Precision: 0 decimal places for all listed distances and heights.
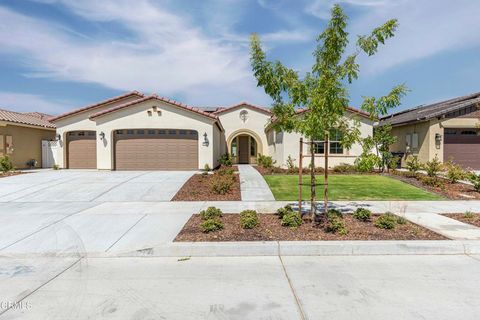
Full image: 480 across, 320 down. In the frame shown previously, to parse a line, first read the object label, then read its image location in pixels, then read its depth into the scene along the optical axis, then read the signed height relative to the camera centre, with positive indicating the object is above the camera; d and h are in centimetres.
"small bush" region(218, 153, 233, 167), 2103 -61
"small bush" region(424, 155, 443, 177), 1302 -76
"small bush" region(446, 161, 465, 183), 1218 -92
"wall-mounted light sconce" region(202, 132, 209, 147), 1722 +75
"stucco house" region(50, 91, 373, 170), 1717 +92
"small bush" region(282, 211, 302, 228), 616 -149
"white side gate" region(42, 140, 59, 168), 2081 +1
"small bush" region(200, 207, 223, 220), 676 -148
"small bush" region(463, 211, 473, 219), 708 -158
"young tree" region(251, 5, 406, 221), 575 +139
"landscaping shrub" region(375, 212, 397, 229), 605 -151
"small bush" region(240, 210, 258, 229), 609 -147
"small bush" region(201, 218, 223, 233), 587 -152
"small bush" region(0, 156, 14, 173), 1580 -66
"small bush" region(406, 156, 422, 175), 1465 -75
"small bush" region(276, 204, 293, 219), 686 -142
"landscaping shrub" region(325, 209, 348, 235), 579 -153
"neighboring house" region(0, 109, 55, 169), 1847 +123
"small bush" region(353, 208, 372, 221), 682 -151
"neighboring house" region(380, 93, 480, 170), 1781 +110
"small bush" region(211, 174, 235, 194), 1043 -120
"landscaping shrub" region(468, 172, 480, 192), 1077 -106
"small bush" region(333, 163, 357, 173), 1647 -95
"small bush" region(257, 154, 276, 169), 1855 -61
